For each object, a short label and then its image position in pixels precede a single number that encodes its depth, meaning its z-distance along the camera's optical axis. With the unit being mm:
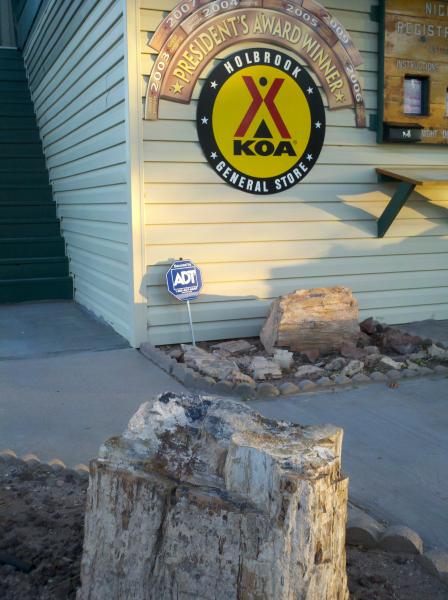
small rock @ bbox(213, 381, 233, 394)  5617
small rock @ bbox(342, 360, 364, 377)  6070
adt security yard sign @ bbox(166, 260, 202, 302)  6727
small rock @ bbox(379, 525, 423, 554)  3100
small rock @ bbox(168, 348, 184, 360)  6625
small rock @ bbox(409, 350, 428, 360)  6557
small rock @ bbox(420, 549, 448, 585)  2920
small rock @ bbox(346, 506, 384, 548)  3146
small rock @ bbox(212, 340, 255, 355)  6895
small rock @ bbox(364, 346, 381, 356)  6723
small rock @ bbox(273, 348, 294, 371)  6285
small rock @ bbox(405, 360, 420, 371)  6198
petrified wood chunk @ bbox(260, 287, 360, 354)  6570
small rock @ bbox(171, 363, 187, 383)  5914
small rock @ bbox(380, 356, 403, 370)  6212
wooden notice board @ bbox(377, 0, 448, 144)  7688
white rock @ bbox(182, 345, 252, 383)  5738
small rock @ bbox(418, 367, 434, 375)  6188
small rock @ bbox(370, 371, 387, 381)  6031
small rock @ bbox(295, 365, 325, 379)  6078
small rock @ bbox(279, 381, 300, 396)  5660
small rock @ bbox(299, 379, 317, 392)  5750
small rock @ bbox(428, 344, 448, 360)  6539
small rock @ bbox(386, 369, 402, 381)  6074
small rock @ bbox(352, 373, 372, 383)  5948
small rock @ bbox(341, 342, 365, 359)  6547
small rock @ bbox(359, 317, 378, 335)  7426
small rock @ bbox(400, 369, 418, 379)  6131
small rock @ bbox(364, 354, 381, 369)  6344
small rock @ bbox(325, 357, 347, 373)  6270
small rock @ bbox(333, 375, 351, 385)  5875
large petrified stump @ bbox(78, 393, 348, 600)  2260
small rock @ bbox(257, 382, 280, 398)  5613
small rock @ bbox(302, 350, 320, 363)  6555
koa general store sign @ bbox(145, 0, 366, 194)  6742
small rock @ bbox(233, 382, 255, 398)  5586
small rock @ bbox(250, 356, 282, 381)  5969
